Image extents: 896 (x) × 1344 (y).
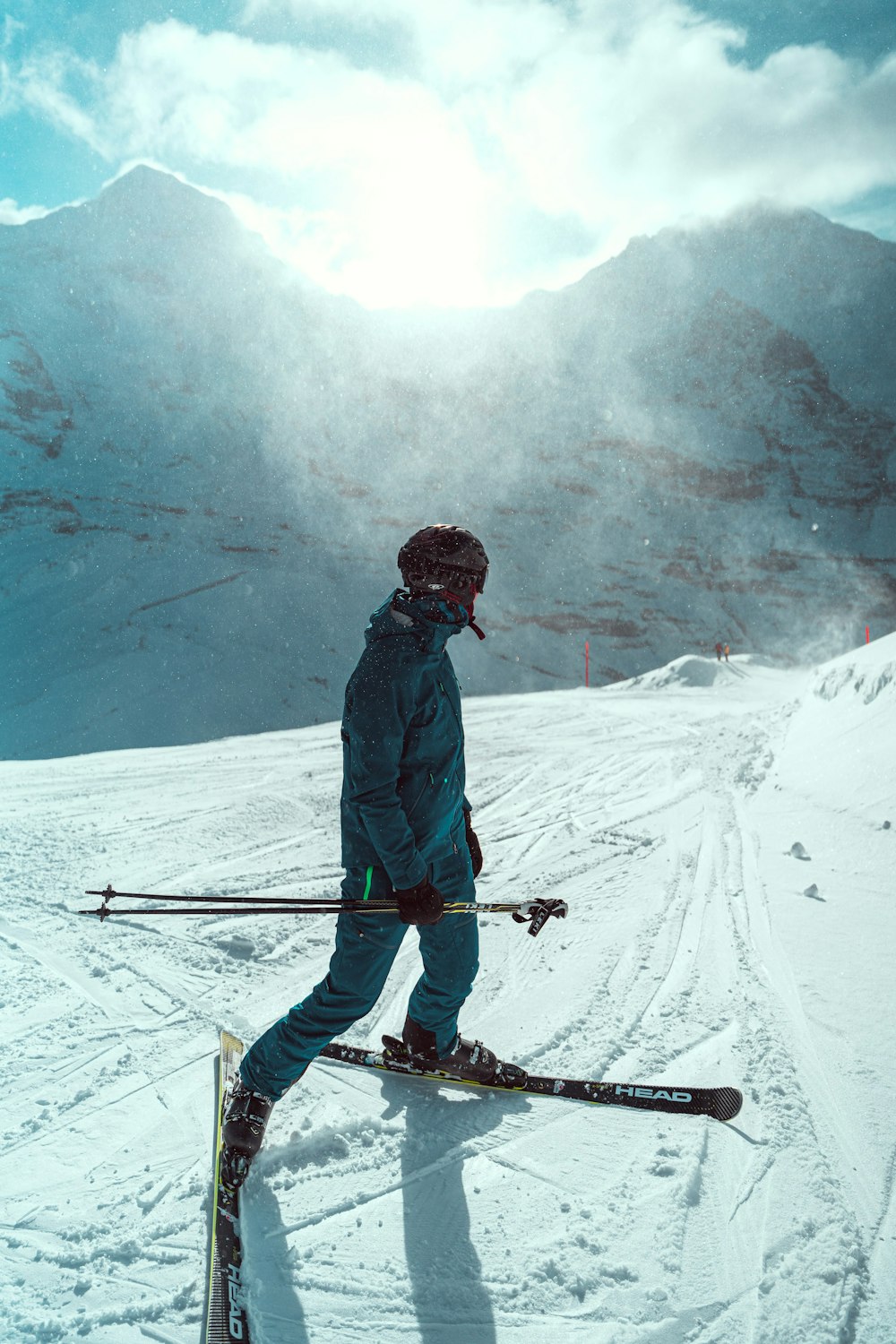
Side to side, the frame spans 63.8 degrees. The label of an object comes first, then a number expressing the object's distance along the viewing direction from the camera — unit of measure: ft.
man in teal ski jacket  7.27
